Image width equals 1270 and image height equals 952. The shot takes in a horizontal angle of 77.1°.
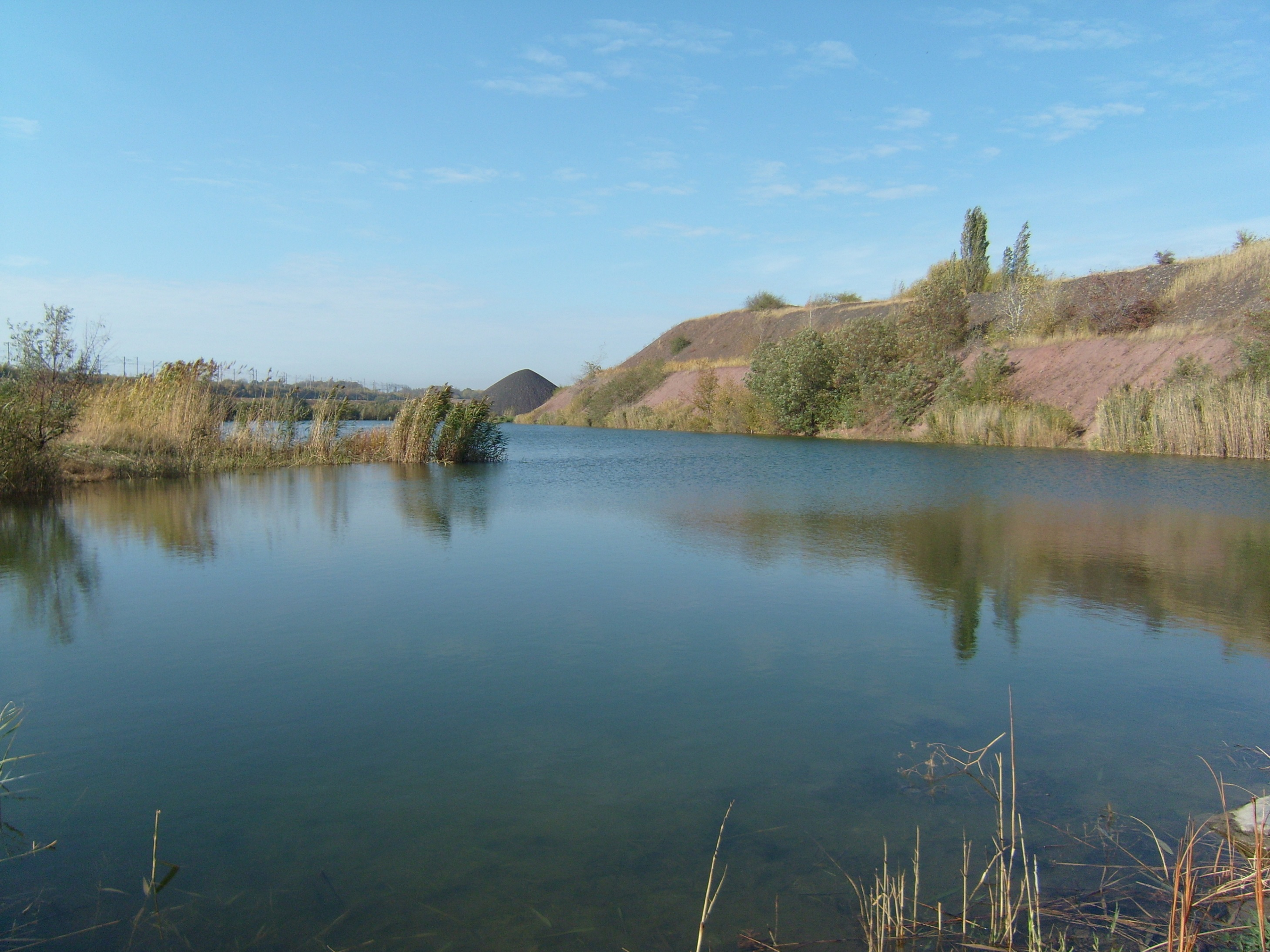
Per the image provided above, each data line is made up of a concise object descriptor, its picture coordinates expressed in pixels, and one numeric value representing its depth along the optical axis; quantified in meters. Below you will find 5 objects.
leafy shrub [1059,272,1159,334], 27.00
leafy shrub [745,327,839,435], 32.59
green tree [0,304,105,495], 11.02
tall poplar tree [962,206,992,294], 37.78
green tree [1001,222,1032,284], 35.00
